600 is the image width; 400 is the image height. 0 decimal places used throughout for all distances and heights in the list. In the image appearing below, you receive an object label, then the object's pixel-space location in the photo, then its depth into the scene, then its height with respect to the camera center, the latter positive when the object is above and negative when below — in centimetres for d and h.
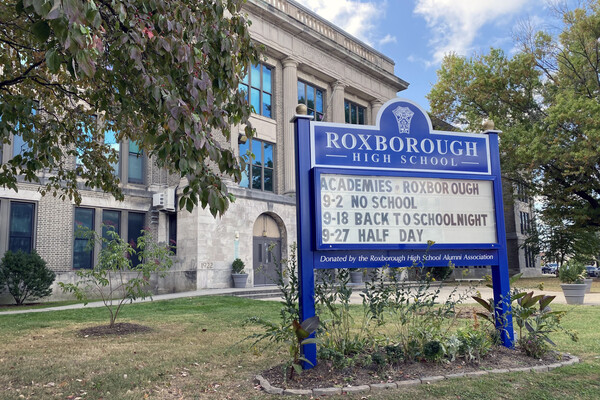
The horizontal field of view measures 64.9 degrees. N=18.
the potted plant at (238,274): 2189 -72
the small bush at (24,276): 1677 -47
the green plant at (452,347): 584 -115
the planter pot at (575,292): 1445 -124
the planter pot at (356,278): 2755 -129
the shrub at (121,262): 891 -2
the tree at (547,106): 2458 +892
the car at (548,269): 6342 -229
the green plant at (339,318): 571 -77
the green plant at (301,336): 514 -86
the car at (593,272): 5238 -238
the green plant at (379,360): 549 -121
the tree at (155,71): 320 +211
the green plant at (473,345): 591 -116
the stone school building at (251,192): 1902 +316
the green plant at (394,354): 570 -120
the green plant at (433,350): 570 -115
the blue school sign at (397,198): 598 +78
